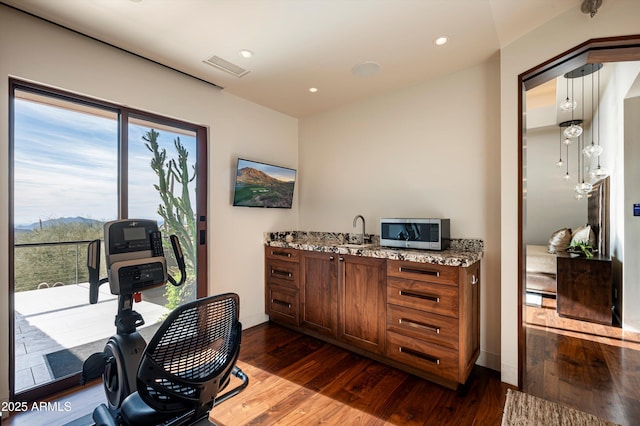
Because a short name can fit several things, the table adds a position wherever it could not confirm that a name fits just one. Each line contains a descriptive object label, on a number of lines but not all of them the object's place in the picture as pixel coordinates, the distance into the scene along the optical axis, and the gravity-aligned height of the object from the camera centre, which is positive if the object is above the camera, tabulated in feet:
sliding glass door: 6.66 +0.15
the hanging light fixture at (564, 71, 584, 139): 11.96 +3.42
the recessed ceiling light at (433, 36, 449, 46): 7.18 +4.34
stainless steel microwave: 8.27 -0.58
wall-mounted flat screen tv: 10.46 +1.11
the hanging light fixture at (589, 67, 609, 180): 12.63 +1.81
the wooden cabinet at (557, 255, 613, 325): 11.25 -2.99
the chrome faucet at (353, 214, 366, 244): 10.34 -0.33
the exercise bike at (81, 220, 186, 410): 4.79 -1.23
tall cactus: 8.86 +0.45
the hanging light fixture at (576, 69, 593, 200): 18.85 +3.41
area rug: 5.90 -4.24
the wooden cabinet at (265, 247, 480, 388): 7.03 -2.70
